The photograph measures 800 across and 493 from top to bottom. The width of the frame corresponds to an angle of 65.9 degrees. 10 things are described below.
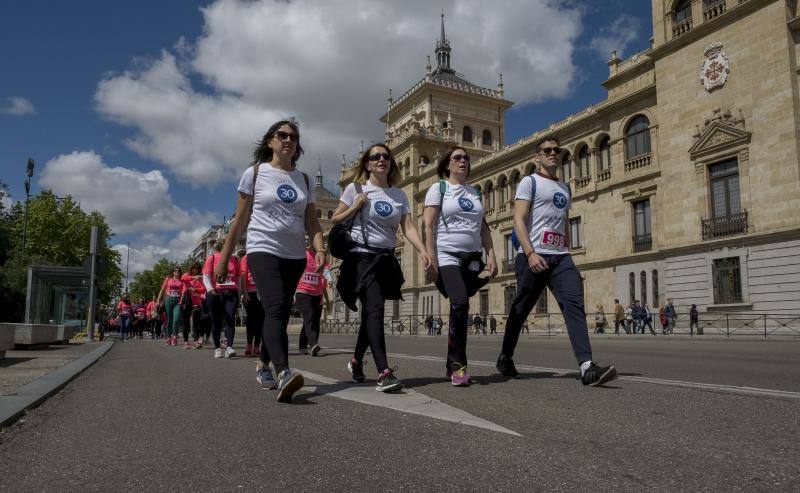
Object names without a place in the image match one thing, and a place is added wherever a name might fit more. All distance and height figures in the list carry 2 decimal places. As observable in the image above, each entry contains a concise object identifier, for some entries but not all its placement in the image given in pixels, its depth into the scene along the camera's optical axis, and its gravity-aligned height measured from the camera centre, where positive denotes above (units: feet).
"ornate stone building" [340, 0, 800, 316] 73.20 +21.19
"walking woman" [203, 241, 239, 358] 31.04 +0.87
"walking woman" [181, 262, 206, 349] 41.34 +1.26
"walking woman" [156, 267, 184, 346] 46.16 +1.20
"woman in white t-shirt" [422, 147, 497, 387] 16.53 +2.06
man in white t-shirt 16.46 +1.73
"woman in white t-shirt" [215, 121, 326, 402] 14.15 +2.18
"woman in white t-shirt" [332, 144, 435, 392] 15.37 +1.87
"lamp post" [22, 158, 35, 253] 116.83 +26.24
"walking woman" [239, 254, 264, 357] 26.18 -0.17
